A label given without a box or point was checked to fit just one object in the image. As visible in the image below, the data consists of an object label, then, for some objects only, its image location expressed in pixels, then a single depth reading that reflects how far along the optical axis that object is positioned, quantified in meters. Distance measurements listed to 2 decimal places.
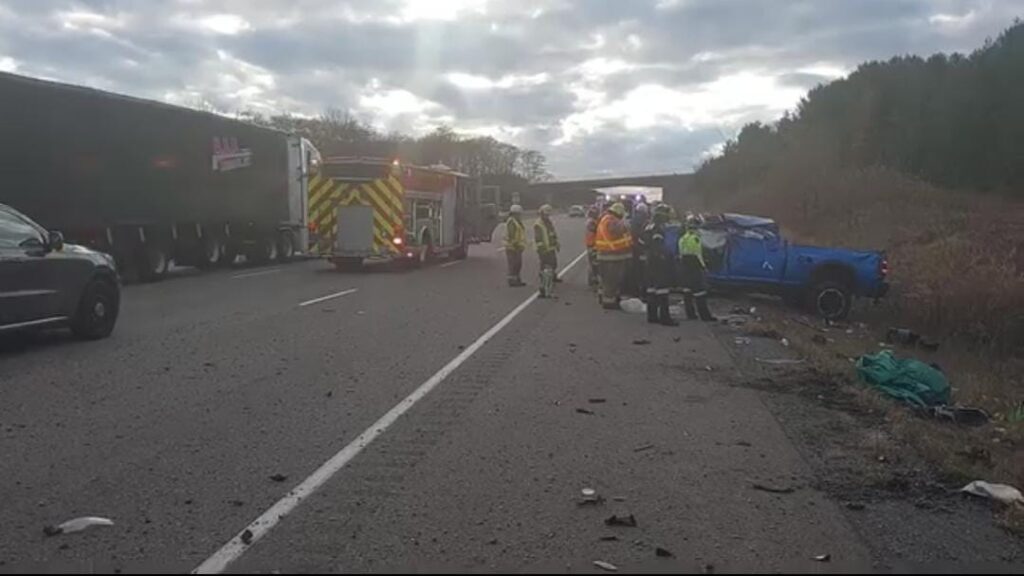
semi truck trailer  18.12
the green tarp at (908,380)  9.85
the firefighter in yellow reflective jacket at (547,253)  18.53
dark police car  10.75
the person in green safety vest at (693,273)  15.59
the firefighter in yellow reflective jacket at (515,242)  20.45
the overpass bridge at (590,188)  101.12
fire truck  24.39
